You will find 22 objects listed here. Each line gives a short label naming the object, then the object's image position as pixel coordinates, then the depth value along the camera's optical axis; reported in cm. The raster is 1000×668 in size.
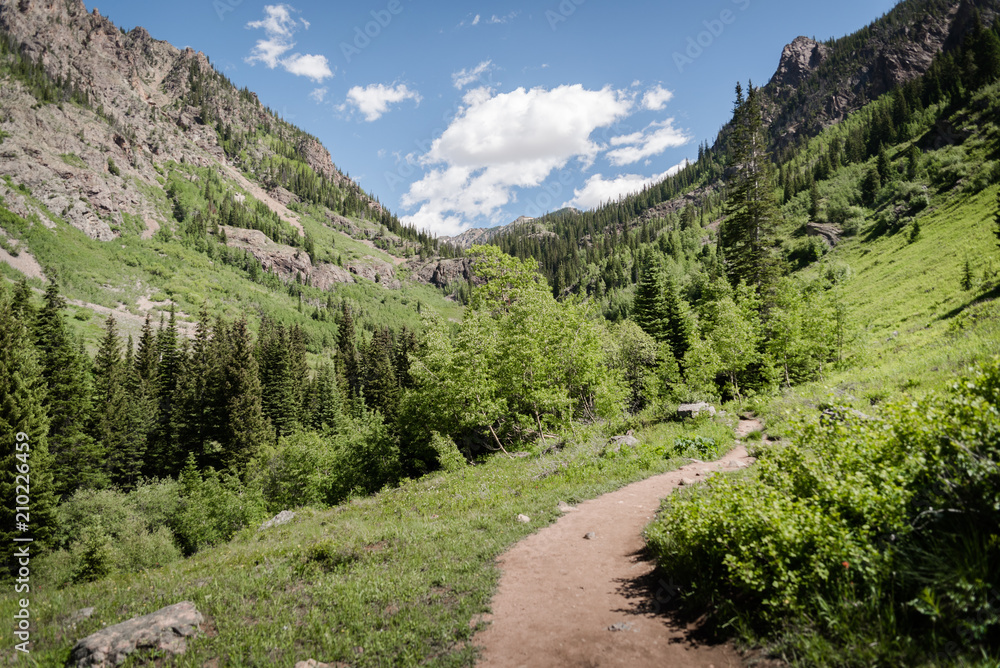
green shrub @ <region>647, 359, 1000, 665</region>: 375
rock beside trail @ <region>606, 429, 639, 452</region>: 1747
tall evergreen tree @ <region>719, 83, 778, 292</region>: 3434
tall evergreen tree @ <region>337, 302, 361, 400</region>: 8462
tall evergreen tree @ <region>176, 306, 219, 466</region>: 5231
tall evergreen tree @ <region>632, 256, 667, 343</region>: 4884
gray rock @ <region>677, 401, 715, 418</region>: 1973
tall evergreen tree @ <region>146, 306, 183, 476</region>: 5191
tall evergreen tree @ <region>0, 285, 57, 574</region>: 2353
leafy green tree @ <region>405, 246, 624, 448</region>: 2283
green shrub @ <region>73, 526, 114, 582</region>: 2521
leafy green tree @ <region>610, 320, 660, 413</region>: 4006
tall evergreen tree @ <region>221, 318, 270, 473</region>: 4972
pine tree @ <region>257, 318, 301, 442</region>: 6291
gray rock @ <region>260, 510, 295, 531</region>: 1959
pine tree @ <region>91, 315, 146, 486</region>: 4625
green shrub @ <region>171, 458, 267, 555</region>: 3444
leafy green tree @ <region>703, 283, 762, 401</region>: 2564
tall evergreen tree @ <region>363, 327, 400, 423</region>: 5845
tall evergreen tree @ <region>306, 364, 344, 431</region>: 6625
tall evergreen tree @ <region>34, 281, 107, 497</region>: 3901
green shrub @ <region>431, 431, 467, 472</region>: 2213
